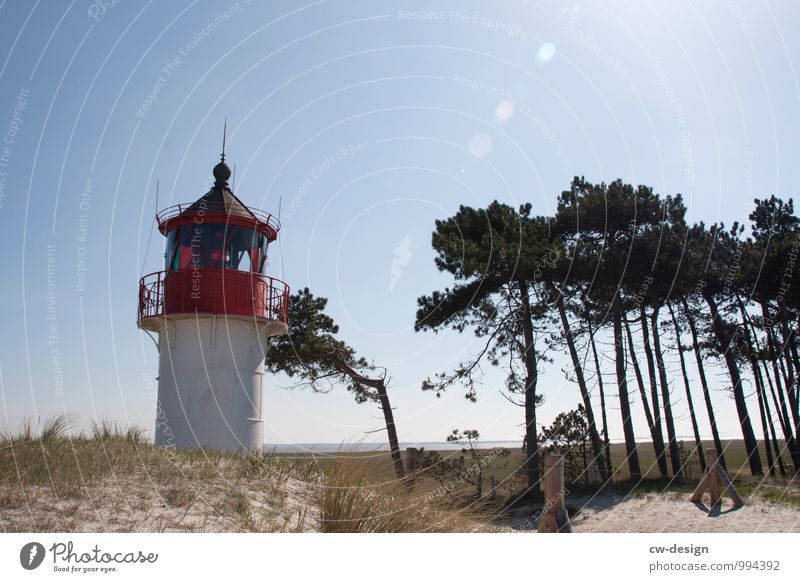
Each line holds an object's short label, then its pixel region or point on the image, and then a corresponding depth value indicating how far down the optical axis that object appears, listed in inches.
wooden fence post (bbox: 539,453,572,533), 363.6
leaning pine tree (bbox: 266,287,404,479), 890.7
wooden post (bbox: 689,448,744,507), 660.1
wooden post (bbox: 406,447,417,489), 349.5
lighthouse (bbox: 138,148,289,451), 533.6
